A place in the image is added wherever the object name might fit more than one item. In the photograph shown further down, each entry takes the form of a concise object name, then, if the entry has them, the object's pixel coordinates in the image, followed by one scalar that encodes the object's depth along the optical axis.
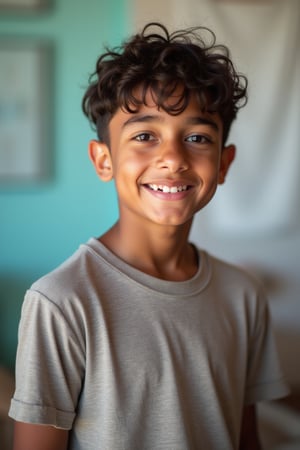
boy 0.86
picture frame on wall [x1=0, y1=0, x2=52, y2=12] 2.11
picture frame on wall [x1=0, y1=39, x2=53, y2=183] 2.16
